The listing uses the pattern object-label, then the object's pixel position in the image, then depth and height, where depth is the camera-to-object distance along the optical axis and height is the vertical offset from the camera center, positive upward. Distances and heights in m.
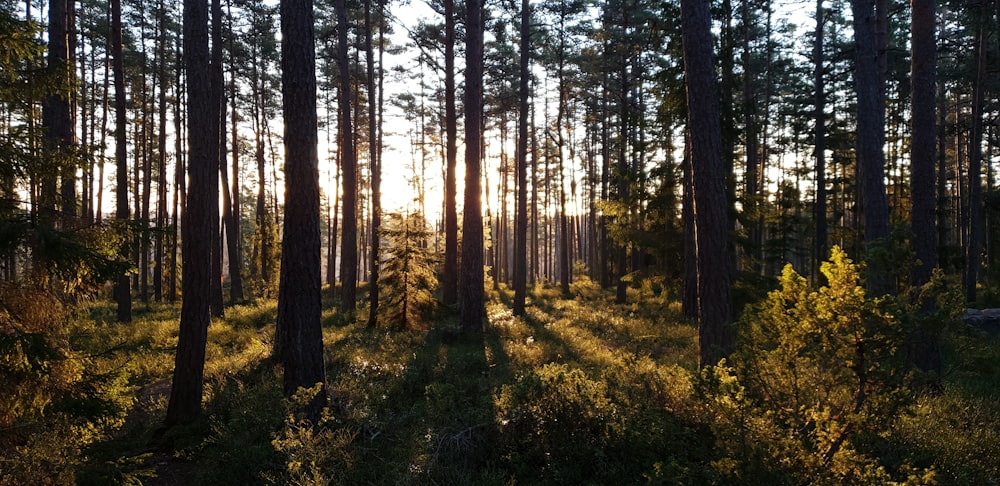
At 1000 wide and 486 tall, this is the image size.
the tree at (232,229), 20.05 +0.45
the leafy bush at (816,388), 3.46 -1.16
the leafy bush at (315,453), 4.30 -2.05
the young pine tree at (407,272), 13.82 -0.97
